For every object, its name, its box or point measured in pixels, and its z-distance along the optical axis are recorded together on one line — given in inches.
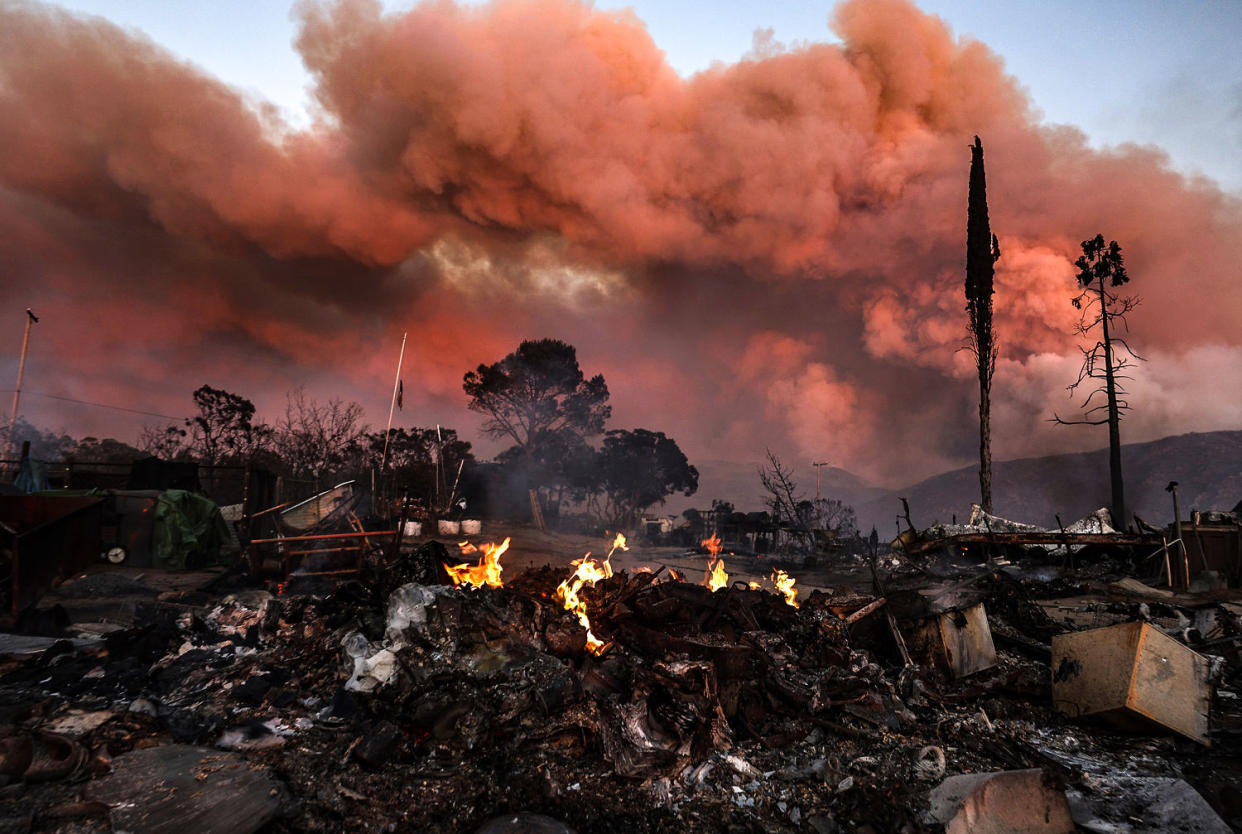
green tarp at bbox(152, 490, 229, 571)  487.8
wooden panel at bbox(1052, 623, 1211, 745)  174.6
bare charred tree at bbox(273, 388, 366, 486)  1016.9
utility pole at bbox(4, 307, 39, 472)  827.4
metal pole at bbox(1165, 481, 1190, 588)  450.9
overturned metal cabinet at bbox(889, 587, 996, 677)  231.1
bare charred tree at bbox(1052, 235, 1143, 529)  883.4
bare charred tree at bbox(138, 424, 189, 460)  1119.8
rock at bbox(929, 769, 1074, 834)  126.6
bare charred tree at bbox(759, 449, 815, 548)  728.4
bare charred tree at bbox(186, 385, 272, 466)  1072.8
